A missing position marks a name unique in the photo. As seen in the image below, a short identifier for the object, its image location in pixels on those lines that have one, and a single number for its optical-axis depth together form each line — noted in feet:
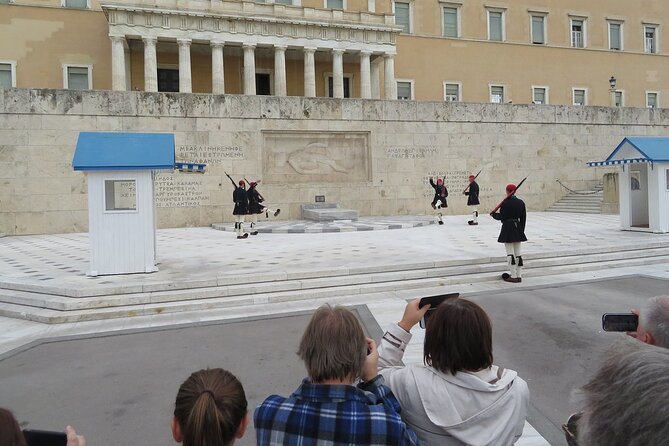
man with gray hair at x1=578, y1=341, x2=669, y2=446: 3.69
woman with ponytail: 5.83
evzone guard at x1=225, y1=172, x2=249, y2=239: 50.29
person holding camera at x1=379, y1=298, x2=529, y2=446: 7.20
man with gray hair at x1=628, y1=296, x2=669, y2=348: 6.77
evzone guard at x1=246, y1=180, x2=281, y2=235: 52.37
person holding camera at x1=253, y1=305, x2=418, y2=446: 6.20
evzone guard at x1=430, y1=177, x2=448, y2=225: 61.98
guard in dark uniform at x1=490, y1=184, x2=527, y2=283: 29.89
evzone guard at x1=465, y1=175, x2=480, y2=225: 62.34
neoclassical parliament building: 103.76
